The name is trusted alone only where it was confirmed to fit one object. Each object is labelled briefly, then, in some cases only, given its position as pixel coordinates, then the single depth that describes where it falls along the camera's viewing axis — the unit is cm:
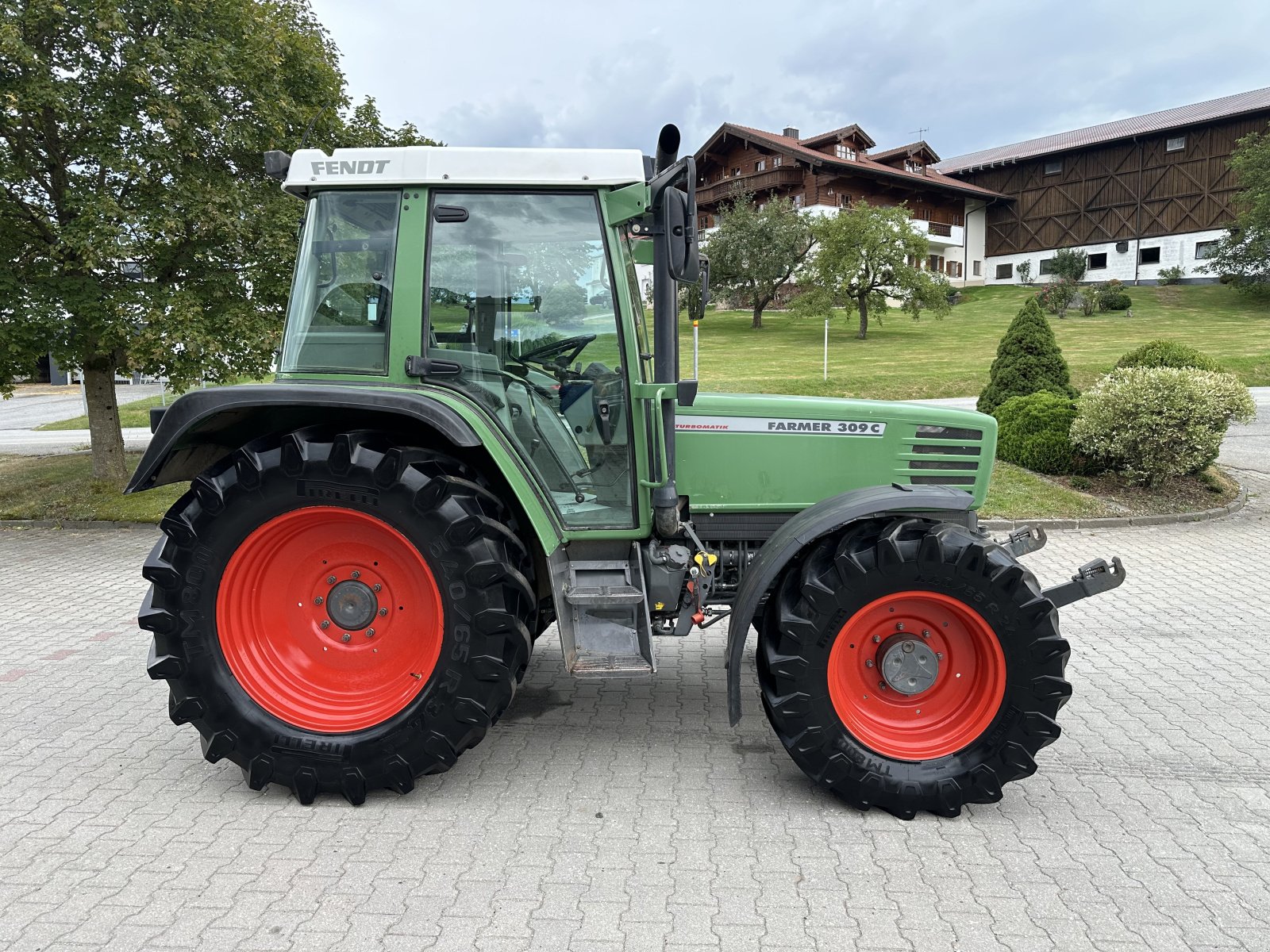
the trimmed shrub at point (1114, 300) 3547
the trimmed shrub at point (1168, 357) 1030
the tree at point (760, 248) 3575
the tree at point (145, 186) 721
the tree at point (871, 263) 3123
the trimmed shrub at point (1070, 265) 4284
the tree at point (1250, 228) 3584
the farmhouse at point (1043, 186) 4156
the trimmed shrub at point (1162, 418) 844
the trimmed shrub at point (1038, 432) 928
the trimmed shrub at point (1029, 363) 1087
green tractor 303
